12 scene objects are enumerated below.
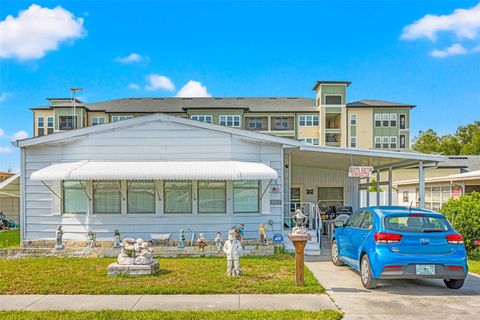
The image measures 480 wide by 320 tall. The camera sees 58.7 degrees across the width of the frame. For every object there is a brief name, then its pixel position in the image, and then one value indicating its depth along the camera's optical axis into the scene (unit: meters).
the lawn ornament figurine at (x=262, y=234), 11.04
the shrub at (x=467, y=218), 11.55
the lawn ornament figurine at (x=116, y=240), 10.80
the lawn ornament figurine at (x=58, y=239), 10.91
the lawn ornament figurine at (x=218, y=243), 10.59
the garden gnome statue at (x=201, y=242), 10.55
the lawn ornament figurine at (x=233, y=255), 8.23
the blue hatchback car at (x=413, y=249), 7.11
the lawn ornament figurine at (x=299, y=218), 10.87
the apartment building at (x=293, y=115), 44.12
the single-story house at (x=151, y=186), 11.32
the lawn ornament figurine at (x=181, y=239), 10.70
